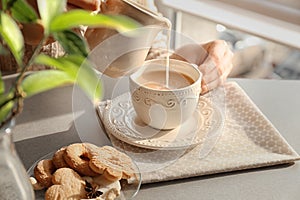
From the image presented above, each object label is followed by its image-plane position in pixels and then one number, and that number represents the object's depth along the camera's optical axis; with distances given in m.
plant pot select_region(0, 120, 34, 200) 0.69
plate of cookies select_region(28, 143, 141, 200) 0.85
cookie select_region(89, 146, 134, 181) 0.87
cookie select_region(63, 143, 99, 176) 0.88
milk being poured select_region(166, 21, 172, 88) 1.01
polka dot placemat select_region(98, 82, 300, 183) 0.92
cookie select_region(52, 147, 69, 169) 0.90
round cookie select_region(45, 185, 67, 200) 0.84
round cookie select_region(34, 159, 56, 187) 0.87
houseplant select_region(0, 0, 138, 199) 0.59
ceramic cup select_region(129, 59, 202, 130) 0.96
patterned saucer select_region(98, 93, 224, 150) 0.96
